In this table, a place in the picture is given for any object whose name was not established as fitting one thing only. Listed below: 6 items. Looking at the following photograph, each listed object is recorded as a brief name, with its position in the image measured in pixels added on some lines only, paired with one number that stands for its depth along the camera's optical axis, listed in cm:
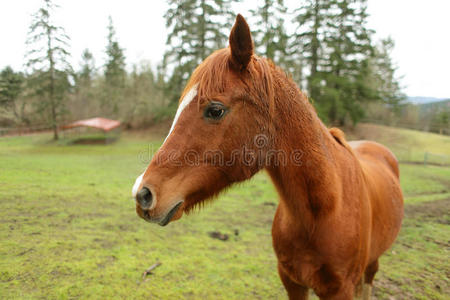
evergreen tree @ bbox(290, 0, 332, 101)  1991
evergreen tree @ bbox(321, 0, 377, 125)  2055
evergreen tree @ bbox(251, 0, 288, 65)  1741
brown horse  138
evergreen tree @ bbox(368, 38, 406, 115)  3459
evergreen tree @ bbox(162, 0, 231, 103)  1872
